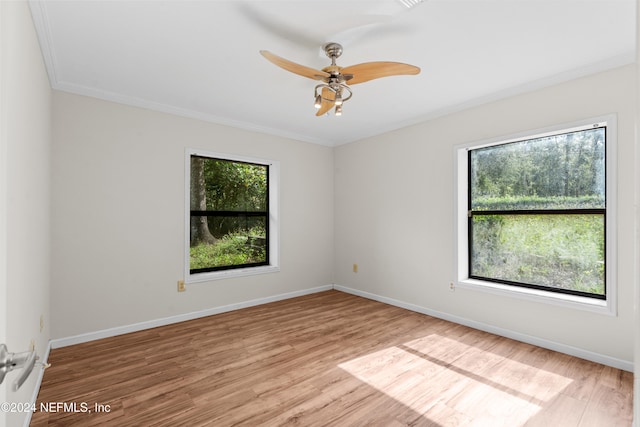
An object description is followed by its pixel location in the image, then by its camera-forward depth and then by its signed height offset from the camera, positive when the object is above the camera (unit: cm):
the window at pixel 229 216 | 391 -2
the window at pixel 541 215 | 270 +0
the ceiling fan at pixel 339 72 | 207 +98
